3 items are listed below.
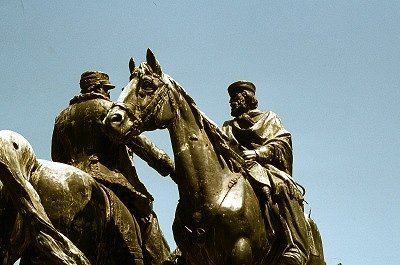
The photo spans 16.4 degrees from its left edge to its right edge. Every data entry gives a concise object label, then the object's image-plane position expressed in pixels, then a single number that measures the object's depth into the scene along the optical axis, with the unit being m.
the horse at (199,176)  13.72
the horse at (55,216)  12.66
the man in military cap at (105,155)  16.03
